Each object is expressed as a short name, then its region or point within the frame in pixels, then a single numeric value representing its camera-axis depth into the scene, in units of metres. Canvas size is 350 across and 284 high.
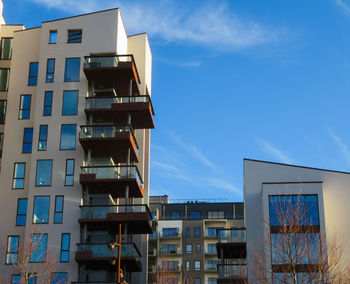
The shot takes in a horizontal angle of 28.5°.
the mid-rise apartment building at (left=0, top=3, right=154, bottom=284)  47.12
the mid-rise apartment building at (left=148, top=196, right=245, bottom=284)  102.19
